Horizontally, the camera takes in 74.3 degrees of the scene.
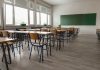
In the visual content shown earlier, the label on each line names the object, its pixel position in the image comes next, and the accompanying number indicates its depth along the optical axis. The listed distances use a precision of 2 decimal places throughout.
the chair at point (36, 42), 1.87
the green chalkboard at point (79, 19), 6.99
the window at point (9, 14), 4.47
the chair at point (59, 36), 3.24
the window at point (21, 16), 5.00
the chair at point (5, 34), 2.17
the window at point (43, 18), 7.21
